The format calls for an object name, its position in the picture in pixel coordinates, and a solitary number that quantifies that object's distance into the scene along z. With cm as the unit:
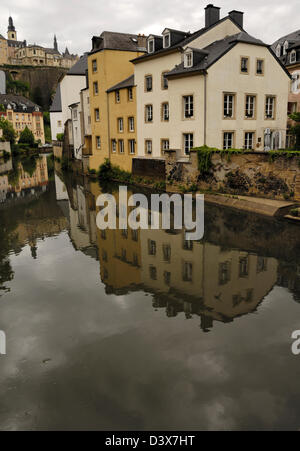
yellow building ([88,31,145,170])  3484
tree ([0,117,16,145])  7731
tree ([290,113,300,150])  2798
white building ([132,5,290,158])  2523
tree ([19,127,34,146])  8769
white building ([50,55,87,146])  5311
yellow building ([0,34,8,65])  16138
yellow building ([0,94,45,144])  9781
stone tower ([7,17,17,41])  17650
